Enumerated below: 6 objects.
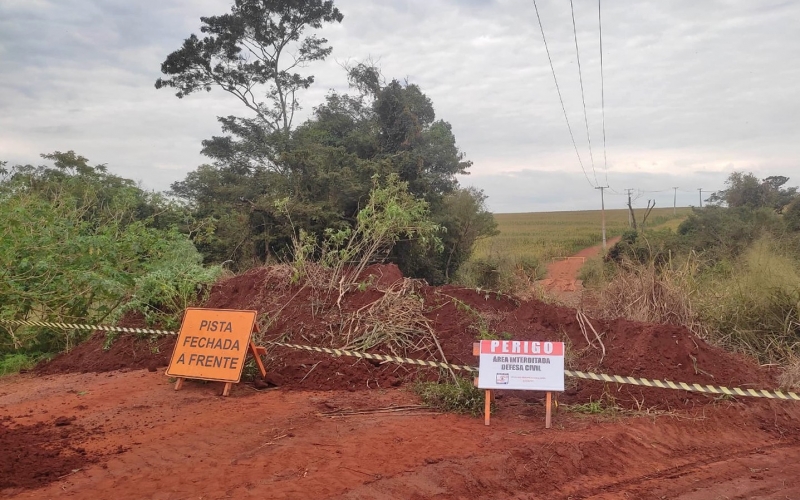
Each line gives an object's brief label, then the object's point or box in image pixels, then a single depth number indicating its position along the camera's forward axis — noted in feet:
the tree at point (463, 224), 82.64
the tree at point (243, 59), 92.32
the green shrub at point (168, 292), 31.78
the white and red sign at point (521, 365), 19.29
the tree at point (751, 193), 132.77
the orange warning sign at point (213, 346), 24.00
